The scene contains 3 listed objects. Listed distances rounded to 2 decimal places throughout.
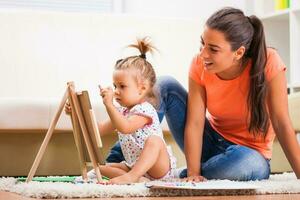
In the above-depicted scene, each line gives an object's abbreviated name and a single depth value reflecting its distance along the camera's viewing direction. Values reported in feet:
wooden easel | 8.25
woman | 8.85
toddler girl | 9.12
